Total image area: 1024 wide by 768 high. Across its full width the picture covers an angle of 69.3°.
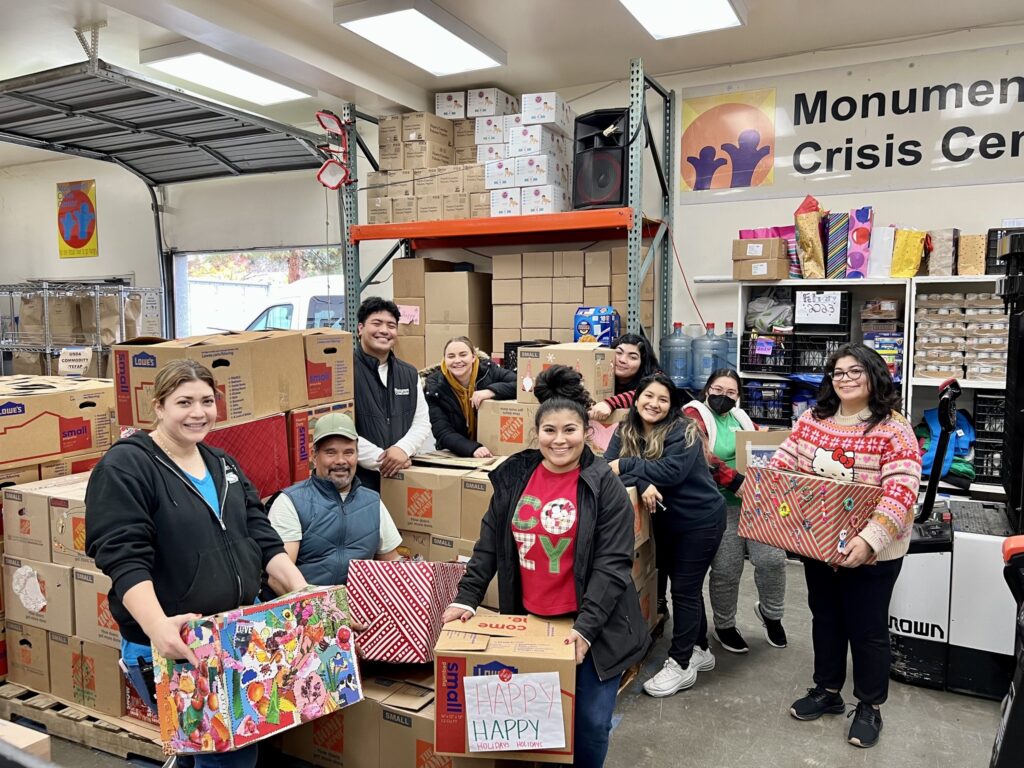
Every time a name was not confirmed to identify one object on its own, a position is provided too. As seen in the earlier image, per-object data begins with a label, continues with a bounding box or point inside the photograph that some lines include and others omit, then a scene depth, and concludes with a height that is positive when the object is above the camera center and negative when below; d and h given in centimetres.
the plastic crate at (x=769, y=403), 503 -59
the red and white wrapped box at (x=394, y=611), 248 -98
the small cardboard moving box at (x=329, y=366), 303 -19
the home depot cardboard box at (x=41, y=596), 283 -106
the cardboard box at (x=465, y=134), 591 +148
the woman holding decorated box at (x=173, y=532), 175 -53
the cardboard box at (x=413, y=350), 584 -24
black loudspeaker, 494 +107
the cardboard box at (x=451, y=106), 588 +170
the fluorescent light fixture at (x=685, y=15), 412 +174
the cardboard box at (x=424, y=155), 568 +127
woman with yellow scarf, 359 -36
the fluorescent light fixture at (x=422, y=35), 424 +177
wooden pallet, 260 -147
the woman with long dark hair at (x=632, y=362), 365 -22
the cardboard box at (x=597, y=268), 520 +35
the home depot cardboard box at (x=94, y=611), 270 -106
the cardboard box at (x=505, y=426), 349 -51
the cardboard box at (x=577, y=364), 346 -21
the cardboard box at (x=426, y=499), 297 -73
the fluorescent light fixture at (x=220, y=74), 481 +175
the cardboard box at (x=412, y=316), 584 +3
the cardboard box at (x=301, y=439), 295 -47
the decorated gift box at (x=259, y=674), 177 -89
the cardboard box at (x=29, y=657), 294 -134
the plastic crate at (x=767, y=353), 495 -24
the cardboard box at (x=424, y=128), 567 +148
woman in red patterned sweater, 249 -62
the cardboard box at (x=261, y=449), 265 -47
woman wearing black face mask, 341 -108
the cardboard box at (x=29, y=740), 122 -69
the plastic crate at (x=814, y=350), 482 -22
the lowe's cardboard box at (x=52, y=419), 305 -41
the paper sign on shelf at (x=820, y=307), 477 +6
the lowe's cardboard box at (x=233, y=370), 253 -18
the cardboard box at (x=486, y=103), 580 +170
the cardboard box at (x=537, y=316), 541 +2
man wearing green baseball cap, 253 -66
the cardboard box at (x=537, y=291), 541 +21
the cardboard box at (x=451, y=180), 547 +103
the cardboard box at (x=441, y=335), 570 -12
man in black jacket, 329 -32
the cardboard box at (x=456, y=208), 546 +83
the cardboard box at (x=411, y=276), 585 +35
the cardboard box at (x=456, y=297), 568 +18
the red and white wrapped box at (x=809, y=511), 254 -69
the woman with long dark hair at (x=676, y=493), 293 -71
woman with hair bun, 210 -70
